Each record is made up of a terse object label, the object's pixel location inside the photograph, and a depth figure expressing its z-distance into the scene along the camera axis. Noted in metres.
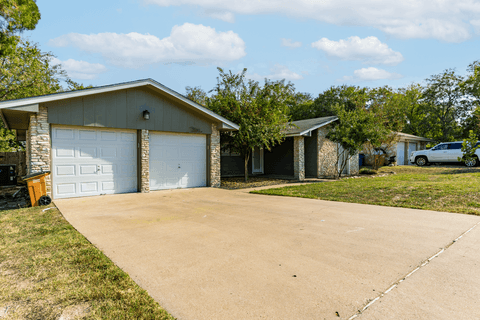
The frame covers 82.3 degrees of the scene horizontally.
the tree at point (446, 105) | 31.33
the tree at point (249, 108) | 12.48
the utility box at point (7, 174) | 13.34
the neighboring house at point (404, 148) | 23.09
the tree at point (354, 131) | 13.93
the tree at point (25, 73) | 17.50
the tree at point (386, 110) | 14.93
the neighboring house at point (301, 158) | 15.16
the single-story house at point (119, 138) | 8.46
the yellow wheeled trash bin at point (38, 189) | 7.58
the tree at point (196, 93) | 31.08
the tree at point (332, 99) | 32.16
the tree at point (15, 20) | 13.46
